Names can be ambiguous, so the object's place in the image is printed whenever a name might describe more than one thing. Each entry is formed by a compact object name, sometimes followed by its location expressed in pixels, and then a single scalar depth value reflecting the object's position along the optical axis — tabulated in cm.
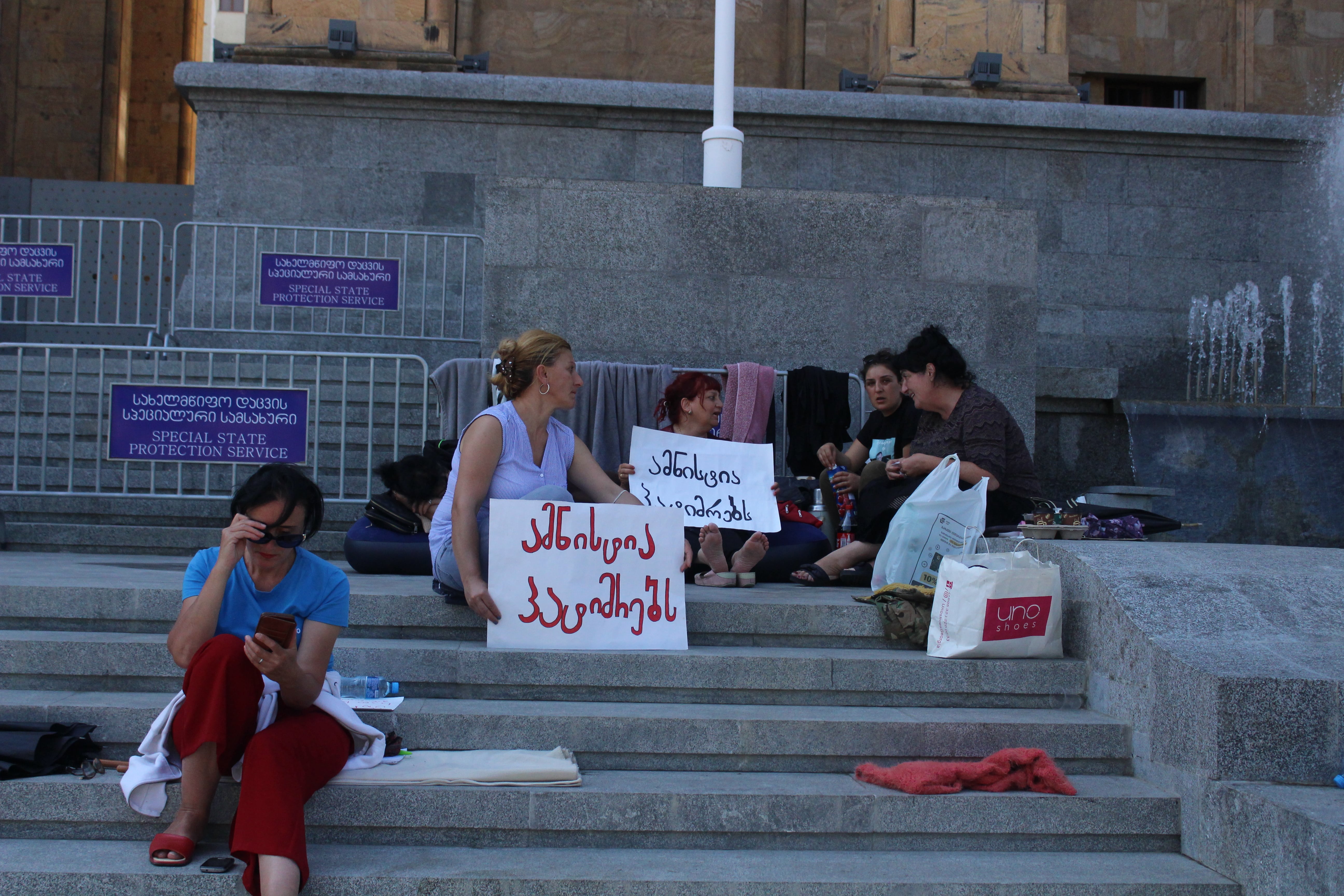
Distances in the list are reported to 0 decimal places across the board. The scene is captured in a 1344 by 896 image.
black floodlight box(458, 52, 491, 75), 1270
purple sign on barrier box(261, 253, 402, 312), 1045
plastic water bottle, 448
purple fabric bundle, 595
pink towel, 717
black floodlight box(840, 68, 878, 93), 1306
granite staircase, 372
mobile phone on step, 352
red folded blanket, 412
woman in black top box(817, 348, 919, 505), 688
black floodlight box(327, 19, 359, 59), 1200
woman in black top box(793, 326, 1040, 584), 605
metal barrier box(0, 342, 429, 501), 796
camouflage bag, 498
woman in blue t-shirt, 347
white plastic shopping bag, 541
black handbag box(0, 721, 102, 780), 389
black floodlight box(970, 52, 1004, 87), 1242
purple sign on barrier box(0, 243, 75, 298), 997
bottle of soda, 675
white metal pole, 814
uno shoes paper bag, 477
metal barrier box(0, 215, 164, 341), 1142
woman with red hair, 585
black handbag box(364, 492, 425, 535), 630
